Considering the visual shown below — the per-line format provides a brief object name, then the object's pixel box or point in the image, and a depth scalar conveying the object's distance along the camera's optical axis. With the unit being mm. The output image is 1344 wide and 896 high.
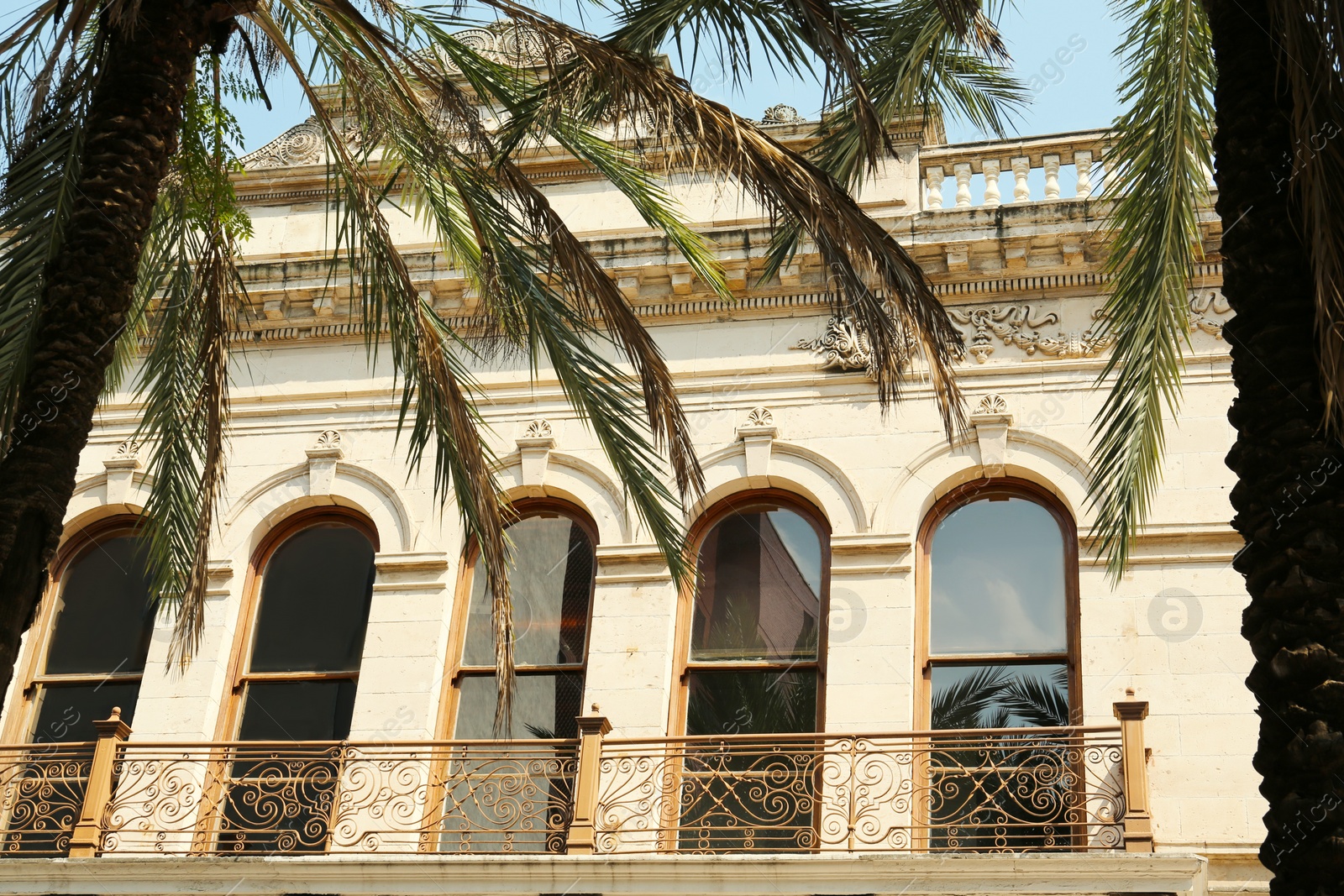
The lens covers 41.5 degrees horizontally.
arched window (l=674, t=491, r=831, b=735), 12984
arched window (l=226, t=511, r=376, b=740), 13742
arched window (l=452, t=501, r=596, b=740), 13328
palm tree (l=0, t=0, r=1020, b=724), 7938
